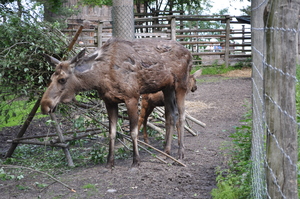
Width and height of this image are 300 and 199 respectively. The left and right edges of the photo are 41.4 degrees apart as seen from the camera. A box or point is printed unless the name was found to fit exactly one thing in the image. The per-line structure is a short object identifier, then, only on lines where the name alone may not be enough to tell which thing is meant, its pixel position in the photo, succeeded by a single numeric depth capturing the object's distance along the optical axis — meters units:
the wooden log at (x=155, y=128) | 8.82
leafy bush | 6.99
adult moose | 6.26
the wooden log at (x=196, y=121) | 9.50
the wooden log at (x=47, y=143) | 7.12
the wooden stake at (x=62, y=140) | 7.02
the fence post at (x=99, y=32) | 17.08
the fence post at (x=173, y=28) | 20.19
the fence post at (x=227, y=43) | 21.78
